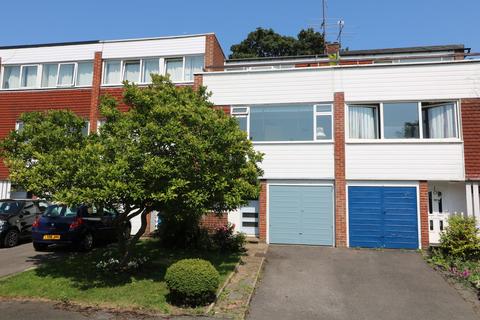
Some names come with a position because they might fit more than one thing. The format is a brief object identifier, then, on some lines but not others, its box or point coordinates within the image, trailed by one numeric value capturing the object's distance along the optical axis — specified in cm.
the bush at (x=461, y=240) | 1134
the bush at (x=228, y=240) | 1247
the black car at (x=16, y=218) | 1361
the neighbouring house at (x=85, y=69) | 1805
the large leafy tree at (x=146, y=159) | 791
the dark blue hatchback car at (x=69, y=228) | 1241
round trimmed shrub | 730
